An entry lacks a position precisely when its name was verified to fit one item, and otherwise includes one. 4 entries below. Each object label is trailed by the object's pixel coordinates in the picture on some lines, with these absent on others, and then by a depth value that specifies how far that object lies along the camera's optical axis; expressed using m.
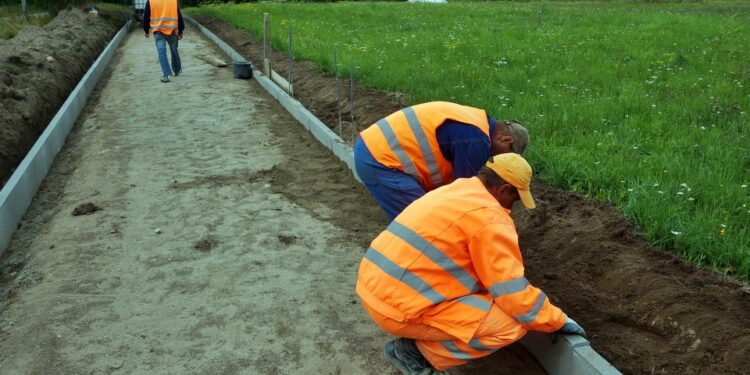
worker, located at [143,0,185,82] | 10.67
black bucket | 11.19
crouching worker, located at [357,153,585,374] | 2.64
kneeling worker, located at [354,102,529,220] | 3.54
